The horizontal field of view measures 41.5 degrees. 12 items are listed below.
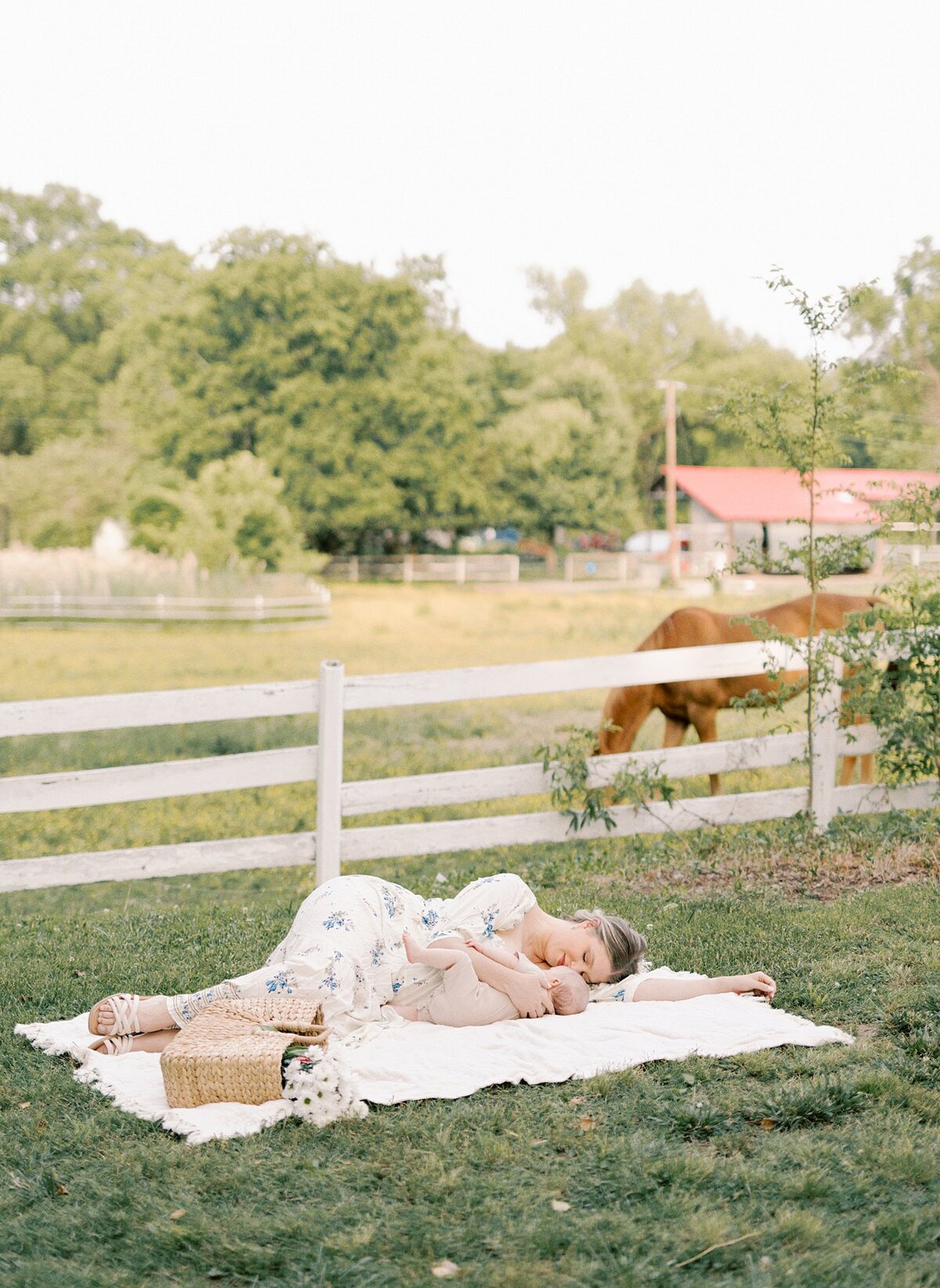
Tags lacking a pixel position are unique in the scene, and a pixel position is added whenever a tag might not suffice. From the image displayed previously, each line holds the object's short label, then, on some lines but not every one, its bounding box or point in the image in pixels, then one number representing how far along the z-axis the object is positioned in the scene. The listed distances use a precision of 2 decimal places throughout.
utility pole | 37.26
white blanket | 3.30
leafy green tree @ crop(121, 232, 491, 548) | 39.88
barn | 37.22
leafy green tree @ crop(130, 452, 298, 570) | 29.33
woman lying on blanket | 3.67
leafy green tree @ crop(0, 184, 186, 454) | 49.41
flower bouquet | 3.17
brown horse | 8.10
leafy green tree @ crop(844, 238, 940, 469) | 36.50
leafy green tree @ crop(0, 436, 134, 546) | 44.19
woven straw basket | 3.22
